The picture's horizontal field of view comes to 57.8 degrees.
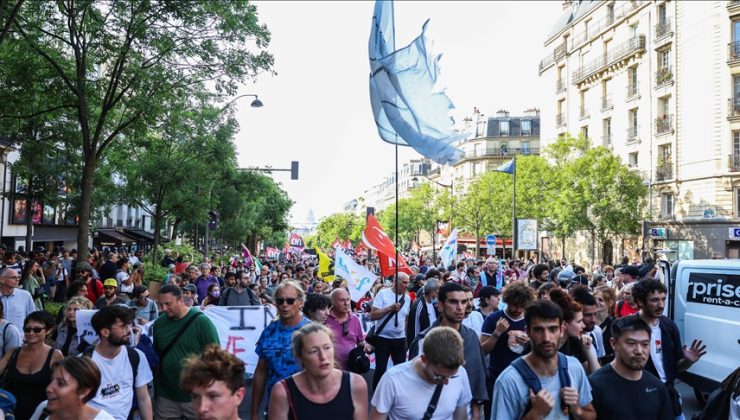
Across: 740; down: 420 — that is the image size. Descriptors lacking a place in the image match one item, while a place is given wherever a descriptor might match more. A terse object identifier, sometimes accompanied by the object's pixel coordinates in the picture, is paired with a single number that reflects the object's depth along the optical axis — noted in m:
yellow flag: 18.86
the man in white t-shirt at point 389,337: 8.05
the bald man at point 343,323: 6.65
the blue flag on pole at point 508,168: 36.19
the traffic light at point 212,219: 30.03
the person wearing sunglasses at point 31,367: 4.75
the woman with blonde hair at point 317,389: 3.62
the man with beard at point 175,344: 5.20
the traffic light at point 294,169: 28.45
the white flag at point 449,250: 19.50
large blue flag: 8.39
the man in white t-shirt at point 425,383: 3.73
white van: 7.84
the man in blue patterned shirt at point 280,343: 4.93
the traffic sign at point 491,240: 28.91
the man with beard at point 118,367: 4.73
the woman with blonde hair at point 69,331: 6.30
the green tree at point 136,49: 15.35
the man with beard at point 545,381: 3.64
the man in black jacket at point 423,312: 7.19
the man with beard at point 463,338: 4.72
